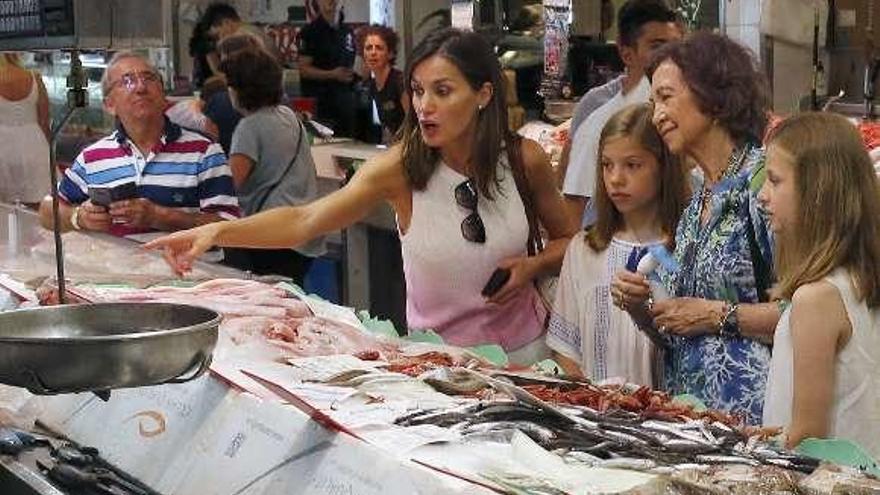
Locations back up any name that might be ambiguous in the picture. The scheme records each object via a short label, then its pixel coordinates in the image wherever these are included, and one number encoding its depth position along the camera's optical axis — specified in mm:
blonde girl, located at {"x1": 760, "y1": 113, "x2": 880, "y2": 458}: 2939
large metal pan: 2182
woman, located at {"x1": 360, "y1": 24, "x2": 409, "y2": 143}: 9344
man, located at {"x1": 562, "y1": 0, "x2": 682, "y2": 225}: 5461
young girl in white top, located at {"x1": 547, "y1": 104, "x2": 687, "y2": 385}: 3822
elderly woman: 3379
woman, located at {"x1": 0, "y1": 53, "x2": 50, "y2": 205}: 7578
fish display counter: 2129
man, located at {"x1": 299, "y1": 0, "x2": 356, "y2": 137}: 10906
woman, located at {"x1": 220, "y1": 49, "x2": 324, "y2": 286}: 6383
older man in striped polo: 5156
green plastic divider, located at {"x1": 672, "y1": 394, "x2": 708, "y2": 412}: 2773
